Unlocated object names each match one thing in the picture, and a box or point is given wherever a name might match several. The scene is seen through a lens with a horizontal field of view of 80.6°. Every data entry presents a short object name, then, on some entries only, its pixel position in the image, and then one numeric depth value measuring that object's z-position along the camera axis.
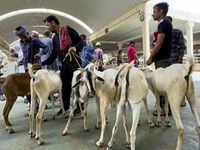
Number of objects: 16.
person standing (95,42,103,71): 6.21
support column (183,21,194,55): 12.29
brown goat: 2.63
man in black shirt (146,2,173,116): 2.57
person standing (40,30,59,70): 4.15
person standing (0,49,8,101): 4.26
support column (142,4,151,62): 9.39
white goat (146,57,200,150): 1.73
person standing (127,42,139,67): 5.91
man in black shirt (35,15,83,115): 2.96
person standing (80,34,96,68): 5.36
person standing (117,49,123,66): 8.49
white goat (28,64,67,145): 2.22
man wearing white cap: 4.38
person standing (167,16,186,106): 3.46
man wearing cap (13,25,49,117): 2.89
